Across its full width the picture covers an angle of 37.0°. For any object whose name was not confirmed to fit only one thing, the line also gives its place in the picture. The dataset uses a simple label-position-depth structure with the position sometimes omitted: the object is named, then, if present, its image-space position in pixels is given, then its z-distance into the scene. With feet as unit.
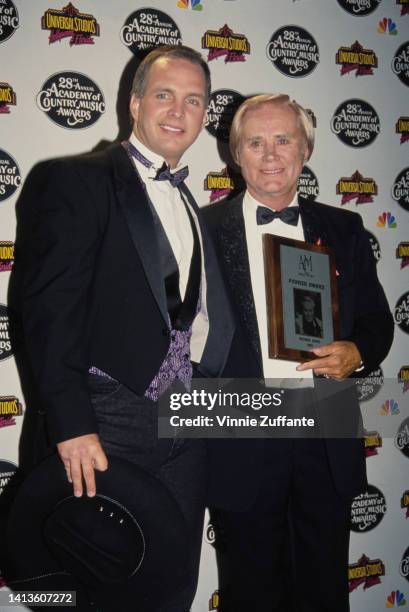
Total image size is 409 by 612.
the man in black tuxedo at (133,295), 4.76
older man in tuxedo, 6.26
